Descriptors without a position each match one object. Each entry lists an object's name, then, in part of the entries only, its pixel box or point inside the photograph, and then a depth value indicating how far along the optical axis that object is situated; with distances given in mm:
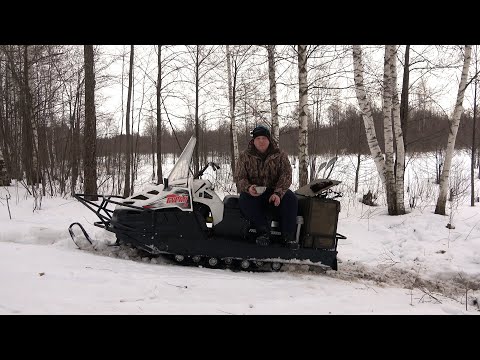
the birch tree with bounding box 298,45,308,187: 7918
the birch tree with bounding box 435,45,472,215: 7473
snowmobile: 4359
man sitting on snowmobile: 4344
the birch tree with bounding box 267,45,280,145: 9828
